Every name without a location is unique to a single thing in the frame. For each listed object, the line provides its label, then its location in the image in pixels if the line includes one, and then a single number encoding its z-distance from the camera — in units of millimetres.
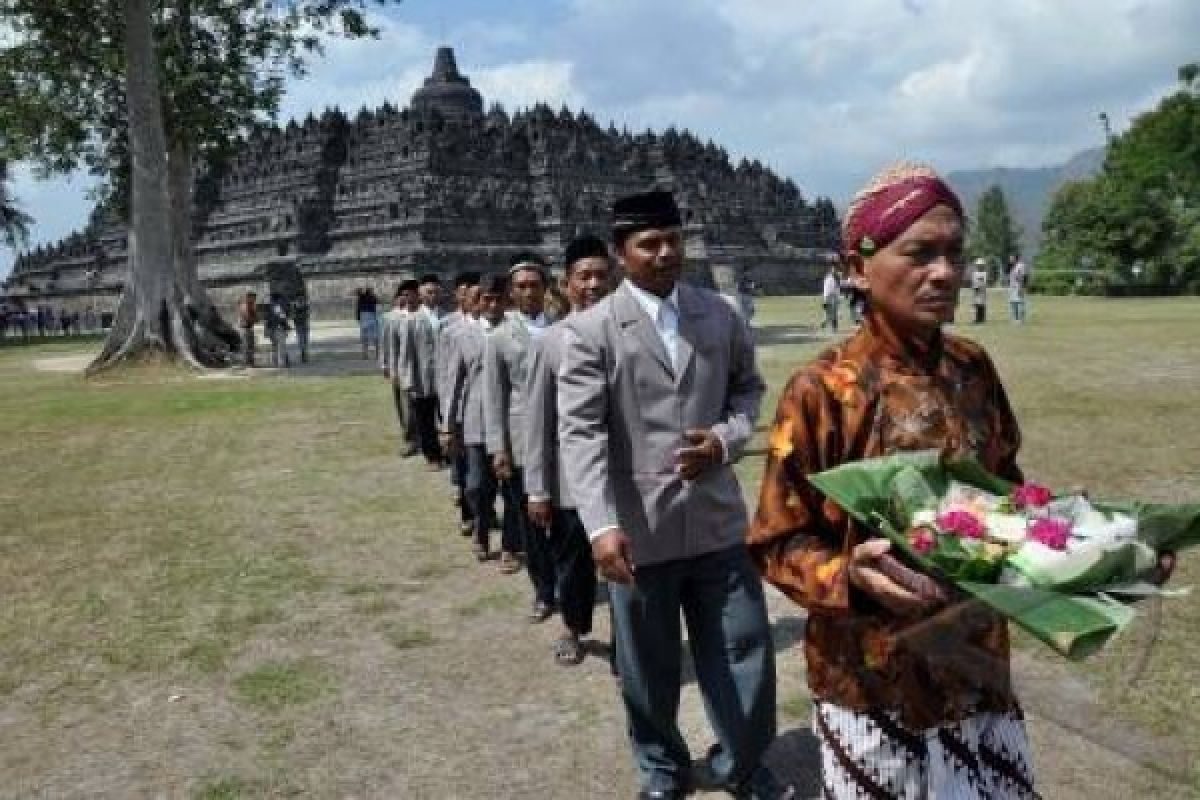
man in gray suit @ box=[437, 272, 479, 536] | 7688
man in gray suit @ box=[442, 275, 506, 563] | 7066
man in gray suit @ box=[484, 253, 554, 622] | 6043
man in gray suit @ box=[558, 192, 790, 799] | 3699
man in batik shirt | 2189
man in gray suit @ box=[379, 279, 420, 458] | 10875
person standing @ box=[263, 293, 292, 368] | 22547
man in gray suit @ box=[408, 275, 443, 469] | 10477
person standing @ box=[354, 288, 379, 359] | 23953
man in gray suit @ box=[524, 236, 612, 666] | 4840
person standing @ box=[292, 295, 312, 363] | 23562
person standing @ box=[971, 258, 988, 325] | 24344
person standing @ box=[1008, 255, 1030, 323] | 26375
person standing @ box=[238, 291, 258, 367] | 22188
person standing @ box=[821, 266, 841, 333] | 24973
